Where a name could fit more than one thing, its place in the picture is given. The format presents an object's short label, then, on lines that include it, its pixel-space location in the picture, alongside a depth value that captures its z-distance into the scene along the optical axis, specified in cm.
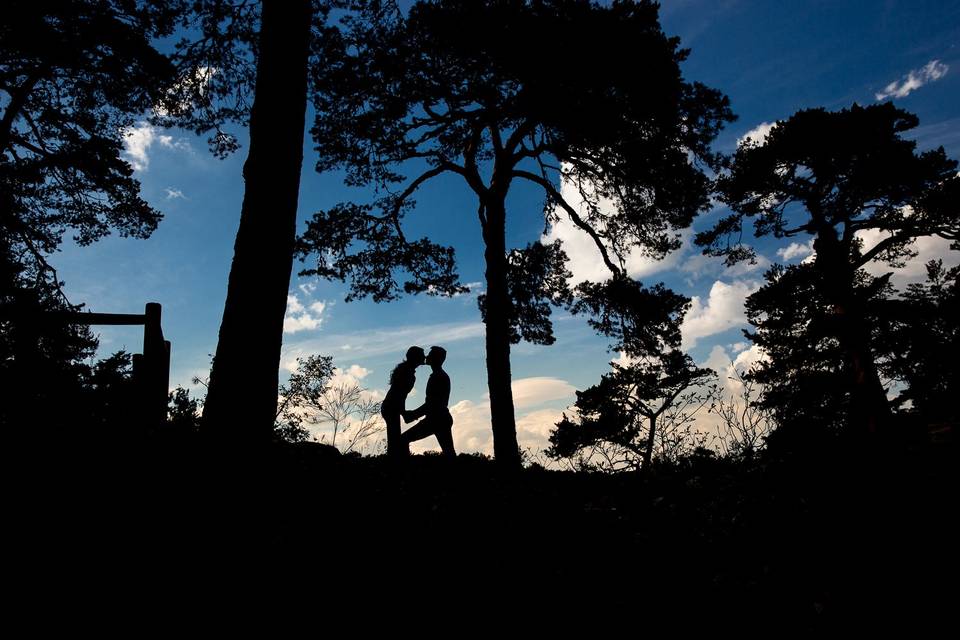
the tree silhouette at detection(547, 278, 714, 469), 2097
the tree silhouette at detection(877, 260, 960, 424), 1582
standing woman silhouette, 700
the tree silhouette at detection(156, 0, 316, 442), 423
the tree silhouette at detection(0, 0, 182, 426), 707
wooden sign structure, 702
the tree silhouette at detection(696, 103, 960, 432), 1391
